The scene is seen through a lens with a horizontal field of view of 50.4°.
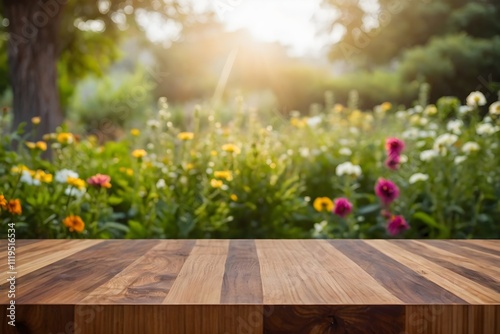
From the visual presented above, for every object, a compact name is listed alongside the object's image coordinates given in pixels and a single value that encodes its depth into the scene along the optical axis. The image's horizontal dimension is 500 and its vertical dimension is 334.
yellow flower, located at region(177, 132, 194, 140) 2.87
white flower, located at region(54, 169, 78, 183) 2.48
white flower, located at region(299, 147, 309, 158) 3.77
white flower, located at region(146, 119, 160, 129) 3.00
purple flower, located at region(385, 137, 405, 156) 2.81
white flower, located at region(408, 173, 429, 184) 2.77
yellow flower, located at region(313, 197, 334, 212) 2.79
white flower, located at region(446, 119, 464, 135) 3.28
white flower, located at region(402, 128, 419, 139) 3.62
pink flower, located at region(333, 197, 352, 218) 2.62
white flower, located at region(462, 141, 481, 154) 3.01
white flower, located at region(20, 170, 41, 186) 2.46
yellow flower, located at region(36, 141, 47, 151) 2.79
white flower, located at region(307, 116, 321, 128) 4.15
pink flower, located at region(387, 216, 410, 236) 2.61
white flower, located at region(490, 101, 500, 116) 3.12
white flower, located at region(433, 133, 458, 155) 2.85
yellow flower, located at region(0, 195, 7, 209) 1.81
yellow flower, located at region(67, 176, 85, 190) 2.35
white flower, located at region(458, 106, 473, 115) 3.44
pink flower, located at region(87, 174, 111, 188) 2.41
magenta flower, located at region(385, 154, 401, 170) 2.85
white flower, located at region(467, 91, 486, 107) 3.30
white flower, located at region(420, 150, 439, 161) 2.99
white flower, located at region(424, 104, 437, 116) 3.74
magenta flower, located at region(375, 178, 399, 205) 2.66
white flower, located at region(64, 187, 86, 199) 2.54
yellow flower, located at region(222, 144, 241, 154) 2.78
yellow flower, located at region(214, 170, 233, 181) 2.67
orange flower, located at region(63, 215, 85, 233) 2.30
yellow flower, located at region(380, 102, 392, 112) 4.52
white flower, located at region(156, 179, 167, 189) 2.78
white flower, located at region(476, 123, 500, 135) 3.13
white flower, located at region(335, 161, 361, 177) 2.82
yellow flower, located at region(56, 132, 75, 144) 2.84
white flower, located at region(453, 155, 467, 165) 2.88
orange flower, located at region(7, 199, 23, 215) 2.04
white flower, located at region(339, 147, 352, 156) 3.67
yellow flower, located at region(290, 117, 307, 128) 4.33
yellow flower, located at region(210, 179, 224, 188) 2.61
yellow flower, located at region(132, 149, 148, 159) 2.76
